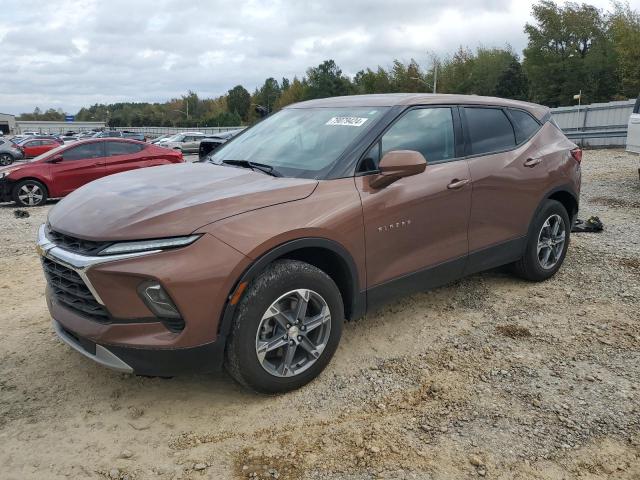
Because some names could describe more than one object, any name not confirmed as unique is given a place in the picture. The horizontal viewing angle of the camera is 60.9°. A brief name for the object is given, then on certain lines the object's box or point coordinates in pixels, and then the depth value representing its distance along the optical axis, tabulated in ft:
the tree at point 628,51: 134.10
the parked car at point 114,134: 129.53
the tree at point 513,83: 188.03
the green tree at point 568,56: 166.91
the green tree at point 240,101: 341.00
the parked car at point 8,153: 82.02
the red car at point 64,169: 37.01
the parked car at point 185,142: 105.70
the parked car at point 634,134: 31.19
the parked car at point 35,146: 97.35
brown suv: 9.19
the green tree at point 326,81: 262.67
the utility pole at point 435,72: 202.74
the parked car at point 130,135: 126.24
